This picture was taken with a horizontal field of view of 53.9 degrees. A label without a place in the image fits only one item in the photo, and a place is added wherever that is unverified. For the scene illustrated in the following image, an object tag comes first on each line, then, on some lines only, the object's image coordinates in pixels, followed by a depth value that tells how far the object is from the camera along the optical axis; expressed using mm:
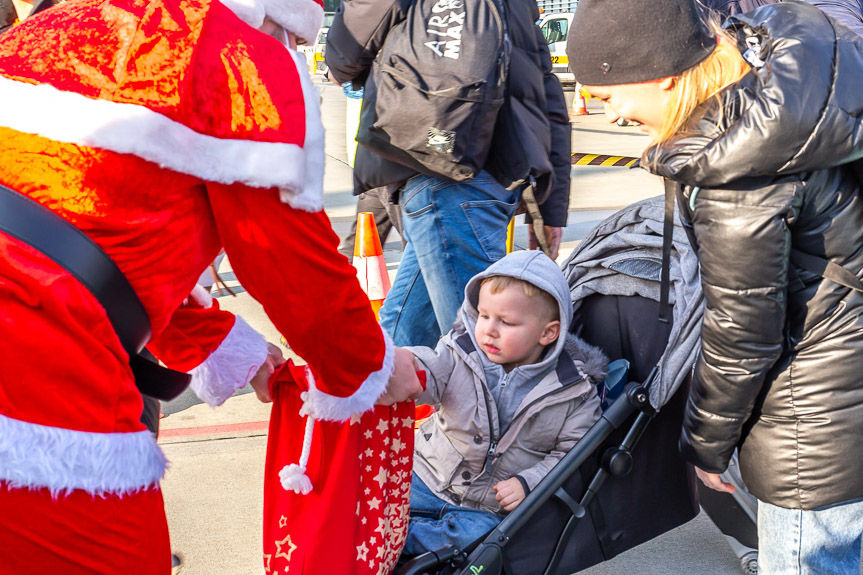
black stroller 2256
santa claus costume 1292
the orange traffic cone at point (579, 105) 17458
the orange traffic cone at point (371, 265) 4555
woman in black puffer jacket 1665
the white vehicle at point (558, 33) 22281
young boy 2449
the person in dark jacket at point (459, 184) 2807
